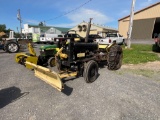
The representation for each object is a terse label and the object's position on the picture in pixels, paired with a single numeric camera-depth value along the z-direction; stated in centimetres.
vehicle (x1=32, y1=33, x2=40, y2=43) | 2269
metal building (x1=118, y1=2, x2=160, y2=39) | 2504
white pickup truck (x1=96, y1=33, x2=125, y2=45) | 1561
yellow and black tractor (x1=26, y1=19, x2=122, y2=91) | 407
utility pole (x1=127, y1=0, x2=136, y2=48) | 1189
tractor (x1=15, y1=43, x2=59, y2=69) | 588
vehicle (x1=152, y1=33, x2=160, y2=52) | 980
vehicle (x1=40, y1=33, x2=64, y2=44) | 2152
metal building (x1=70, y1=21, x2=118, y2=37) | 3251
